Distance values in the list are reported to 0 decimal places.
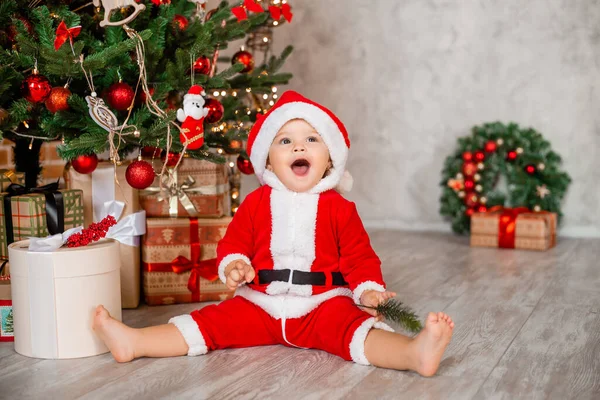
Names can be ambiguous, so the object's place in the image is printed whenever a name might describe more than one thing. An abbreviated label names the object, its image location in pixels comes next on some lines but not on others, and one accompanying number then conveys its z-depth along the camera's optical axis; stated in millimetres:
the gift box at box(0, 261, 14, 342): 1722
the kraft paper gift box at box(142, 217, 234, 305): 2047
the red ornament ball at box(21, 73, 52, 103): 1661
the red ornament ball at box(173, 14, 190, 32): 1984
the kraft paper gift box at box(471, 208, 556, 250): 3062
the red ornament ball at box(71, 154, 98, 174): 1878
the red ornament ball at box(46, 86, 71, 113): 1696
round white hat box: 1534
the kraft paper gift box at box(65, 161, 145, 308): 1999
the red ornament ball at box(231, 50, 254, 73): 2486
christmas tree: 1680
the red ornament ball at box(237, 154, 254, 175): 2381
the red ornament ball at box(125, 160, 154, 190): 1743
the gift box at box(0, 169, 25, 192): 1878
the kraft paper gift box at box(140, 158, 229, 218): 2072
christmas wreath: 3324
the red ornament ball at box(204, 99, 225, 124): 1992
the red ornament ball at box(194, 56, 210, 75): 2035
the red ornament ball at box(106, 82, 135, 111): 1729
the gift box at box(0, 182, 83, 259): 1790
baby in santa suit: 1584
